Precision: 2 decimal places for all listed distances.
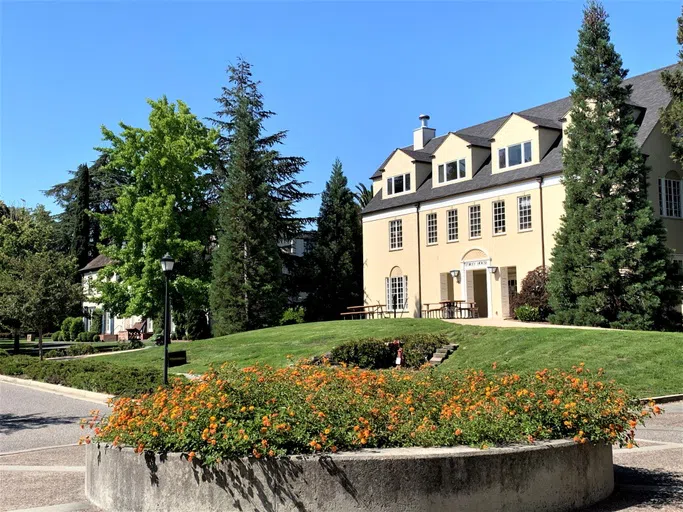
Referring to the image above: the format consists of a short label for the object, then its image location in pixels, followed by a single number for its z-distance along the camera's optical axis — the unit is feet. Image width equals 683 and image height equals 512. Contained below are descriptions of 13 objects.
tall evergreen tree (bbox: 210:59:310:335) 125.29
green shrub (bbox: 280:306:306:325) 149.79
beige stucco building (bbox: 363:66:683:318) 98.02
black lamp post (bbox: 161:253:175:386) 62.24
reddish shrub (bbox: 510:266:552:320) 93.66
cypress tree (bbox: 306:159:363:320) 154.10
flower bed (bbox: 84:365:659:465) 20.24
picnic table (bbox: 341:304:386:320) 124.98
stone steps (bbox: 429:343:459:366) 66.74
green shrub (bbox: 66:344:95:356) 117.60
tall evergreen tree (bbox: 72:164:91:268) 202.28
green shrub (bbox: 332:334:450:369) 68.90
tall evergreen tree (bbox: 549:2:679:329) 82.74
